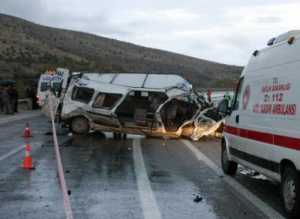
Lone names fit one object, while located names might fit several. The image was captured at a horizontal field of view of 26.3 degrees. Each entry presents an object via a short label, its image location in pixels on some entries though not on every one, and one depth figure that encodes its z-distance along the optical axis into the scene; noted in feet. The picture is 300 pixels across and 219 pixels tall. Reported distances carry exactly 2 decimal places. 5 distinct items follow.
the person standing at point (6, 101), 118.73
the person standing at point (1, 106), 126.31
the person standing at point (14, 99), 120.98
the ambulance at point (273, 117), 27.02
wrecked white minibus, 73.00
